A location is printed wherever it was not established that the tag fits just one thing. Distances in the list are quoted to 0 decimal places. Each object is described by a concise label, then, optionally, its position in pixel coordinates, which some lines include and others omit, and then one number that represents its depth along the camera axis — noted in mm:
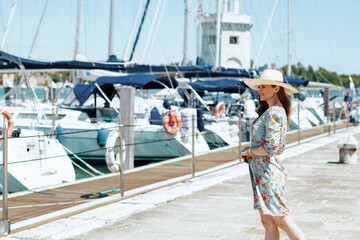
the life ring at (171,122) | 17859
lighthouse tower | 65188
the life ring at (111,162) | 12562
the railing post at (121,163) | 8727
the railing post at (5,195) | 6250
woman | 4605
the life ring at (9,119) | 13086
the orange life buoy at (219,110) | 24594
